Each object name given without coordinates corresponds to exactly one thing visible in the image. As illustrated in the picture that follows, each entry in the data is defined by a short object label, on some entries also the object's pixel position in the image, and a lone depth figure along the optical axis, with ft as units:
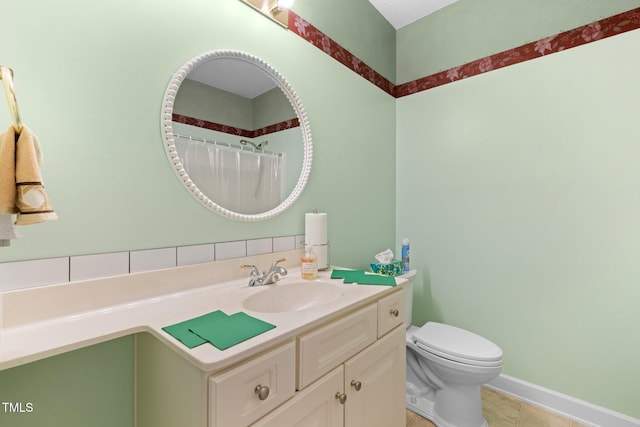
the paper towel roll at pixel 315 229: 4.40
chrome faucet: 3.53
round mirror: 3.31
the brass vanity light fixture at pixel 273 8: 3.96
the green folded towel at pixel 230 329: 2.10
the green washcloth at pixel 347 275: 3.89
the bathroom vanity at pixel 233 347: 1.99
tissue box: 5.12
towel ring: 1.84
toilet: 4.36
